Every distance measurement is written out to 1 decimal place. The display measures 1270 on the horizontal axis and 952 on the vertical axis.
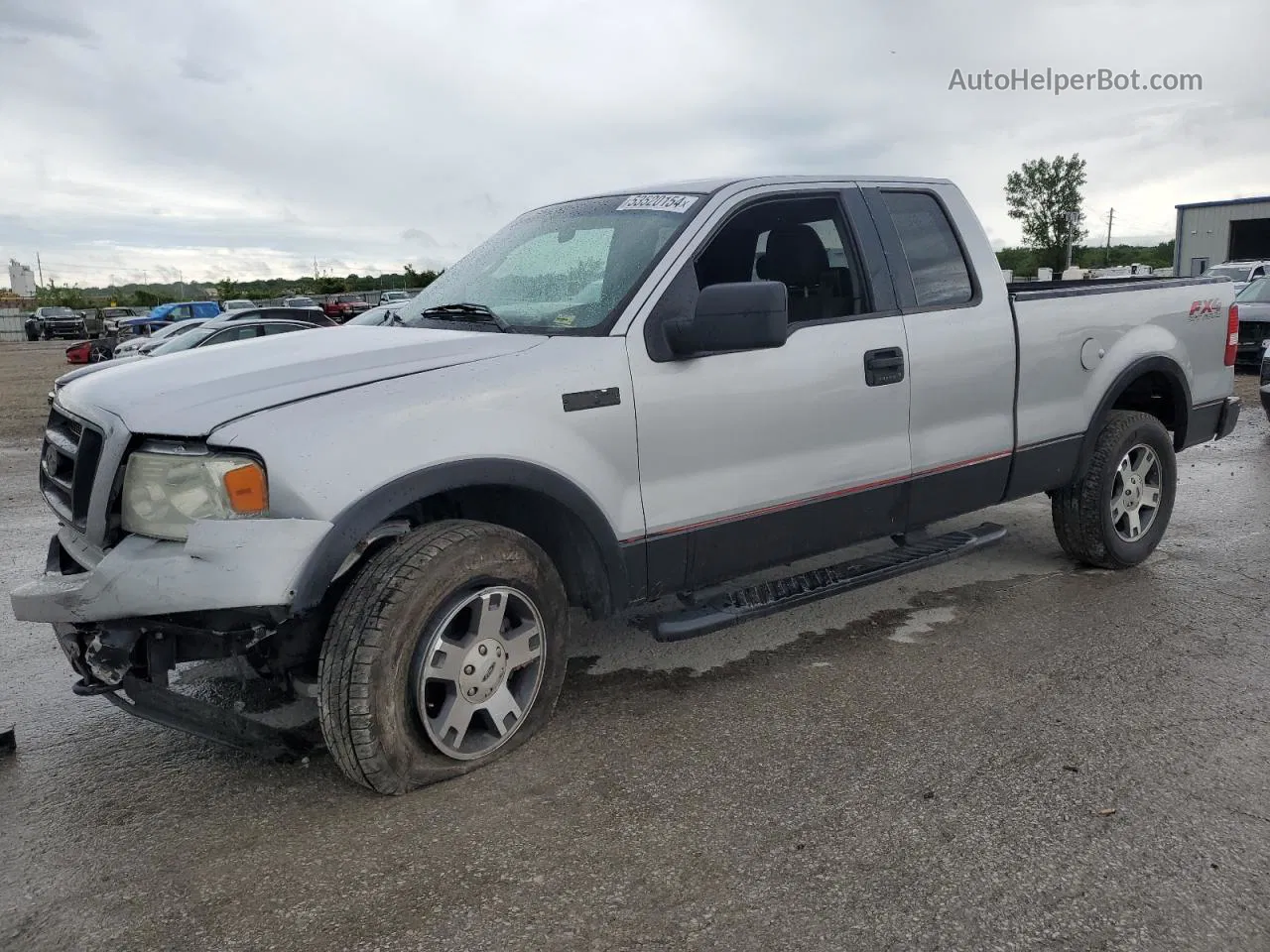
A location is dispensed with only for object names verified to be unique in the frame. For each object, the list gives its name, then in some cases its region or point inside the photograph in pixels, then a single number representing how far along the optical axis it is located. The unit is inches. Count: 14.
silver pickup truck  116.1
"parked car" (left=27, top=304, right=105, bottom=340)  1932.8
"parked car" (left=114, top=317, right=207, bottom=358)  903.7
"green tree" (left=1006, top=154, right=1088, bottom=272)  3501.5
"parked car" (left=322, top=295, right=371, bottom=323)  1600.8
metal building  1711.4
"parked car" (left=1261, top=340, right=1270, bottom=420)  388.8
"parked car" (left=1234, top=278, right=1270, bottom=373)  578.6
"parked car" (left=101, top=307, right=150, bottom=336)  2106.1
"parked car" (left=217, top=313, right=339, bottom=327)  842.2
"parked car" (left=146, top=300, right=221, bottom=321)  1477.6
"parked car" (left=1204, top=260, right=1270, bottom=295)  916.6
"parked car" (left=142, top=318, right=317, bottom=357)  665.5
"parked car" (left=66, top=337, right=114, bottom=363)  1188.5
